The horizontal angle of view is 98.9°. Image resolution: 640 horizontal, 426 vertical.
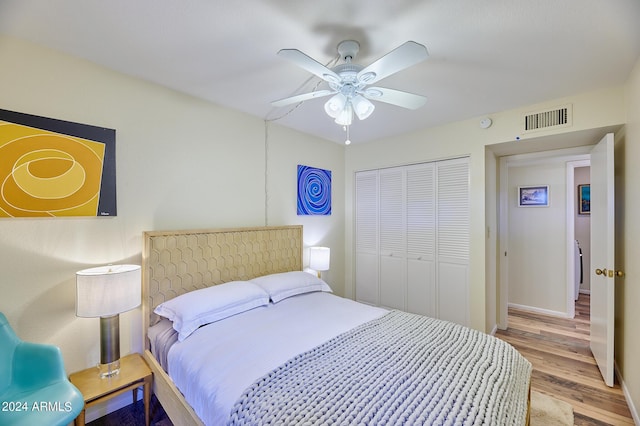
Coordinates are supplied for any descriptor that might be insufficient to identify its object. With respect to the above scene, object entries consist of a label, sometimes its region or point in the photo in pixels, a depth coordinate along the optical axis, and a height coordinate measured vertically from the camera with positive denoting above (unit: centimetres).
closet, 311 -31
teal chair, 128 -91
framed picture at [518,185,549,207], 390 +27
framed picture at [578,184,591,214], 470 +27
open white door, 219 -35
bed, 114 -79
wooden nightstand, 164 -107
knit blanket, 109 -79
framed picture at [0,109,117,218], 161 +29
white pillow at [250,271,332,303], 242 -66
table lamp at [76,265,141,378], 164 -53
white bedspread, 134 -80
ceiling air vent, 242 +87
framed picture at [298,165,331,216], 342 +30
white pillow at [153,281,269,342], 187 -68
